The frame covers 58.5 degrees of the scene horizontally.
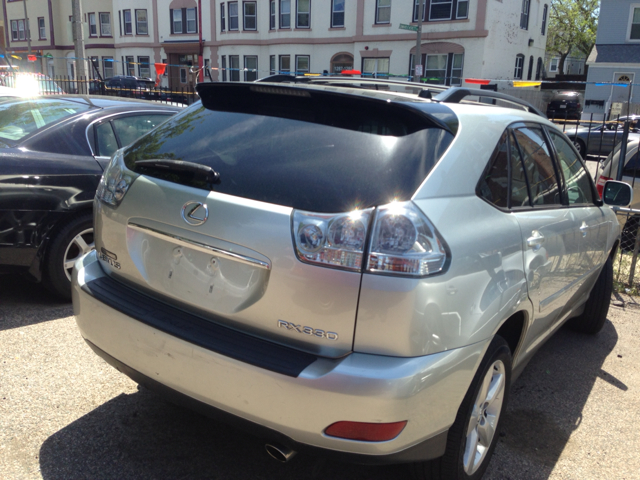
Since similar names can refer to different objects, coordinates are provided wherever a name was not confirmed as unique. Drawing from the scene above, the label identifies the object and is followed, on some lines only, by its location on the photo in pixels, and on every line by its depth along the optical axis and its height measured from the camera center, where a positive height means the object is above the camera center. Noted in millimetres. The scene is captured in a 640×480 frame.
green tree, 50406 +4819
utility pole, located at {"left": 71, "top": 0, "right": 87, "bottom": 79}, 11969 +588
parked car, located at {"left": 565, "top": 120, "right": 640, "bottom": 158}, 16959 -1720
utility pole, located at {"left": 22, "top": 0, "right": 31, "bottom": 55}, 46594 +3918
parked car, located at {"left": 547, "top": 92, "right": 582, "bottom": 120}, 27609 -1242
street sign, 19391 +1578
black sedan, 4000 -770
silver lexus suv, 1996 -725
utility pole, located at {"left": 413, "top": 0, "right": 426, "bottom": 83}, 21669 +441
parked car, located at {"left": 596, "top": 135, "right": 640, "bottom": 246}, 8048 -1241
